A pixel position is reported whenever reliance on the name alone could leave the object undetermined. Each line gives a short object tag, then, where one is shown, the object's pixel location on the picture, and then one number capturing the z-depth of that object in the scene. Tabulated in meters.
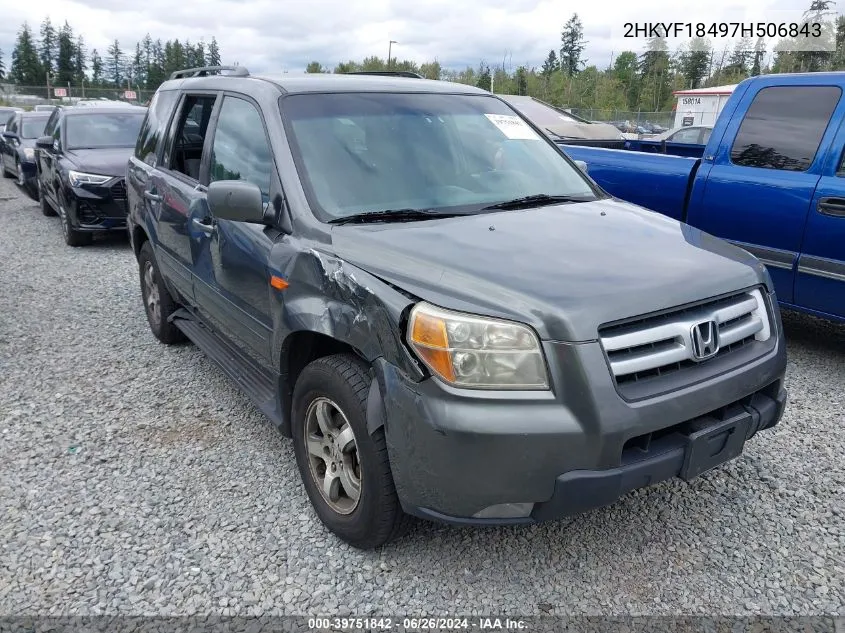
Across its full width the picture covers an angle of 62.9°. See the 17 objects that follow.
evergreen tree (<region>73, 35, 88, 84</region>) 105.23
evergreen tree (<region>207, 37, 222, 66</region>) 116.38
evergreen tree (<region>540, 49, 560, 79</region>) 87.51
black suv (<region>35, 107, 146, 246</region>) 8.63
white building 37.42
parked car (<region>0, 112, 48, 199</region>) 13.10
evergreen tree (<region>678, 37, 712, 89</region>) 74.94
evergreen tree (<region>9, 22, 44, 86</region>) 92.56
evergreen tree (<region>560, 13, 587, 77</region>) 91.50
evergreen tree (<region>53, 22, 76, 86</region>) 104.25
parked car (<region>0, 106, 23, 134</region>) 22.06
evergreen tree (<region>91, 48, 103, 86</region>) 105.69
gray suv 2.25
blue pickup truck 4.45
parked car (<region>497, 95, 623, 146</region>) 9.84
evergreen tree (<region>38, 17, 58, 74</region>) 106.94
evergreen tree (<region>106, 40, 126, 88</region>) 112.81
